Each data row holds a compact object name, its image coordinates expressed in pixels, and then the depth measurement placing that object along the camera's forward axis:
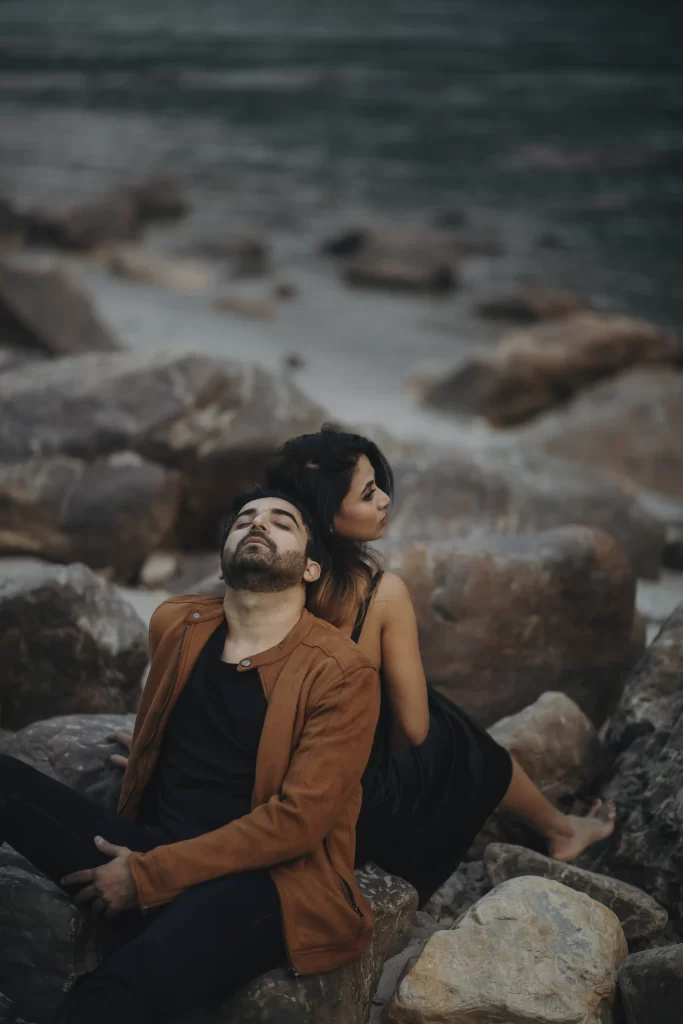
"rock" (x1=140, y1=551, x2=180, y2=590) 5.71
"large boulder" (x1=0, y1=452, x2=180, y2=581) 5.43
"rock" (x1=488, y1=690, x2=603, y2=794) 3.68
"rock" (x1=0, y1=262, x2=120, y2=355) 8.07
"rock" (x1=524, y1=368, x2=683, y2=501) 7.68
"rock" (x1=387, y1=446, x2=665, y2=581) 5.45
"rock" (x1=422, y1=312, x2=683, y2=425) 8.84
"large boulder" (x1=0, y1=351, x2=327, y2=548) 5.73
